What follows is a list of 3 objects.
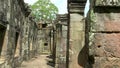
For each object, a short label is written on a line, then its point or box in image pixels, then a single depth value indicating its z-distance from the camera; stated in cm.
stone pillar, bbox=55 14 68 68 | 542
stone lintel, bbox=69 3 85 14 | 296
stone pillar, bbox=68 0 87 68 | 291
